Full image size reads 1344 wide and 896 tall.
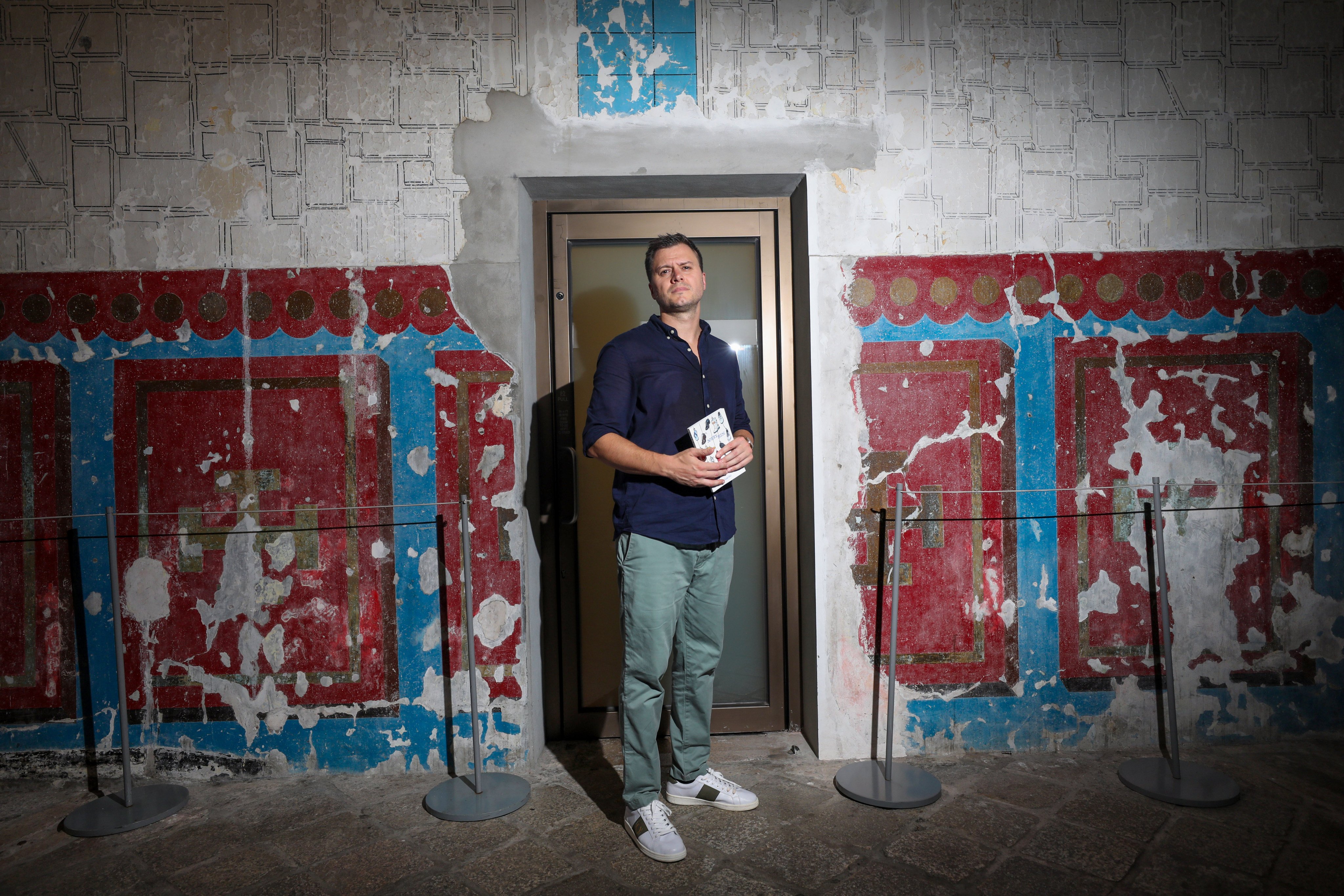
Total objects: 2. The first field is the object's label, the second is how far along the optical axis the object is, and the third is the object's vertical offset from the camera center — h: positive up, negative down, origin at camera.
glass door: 2.94 -0.10
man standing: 2.22 -0.27
